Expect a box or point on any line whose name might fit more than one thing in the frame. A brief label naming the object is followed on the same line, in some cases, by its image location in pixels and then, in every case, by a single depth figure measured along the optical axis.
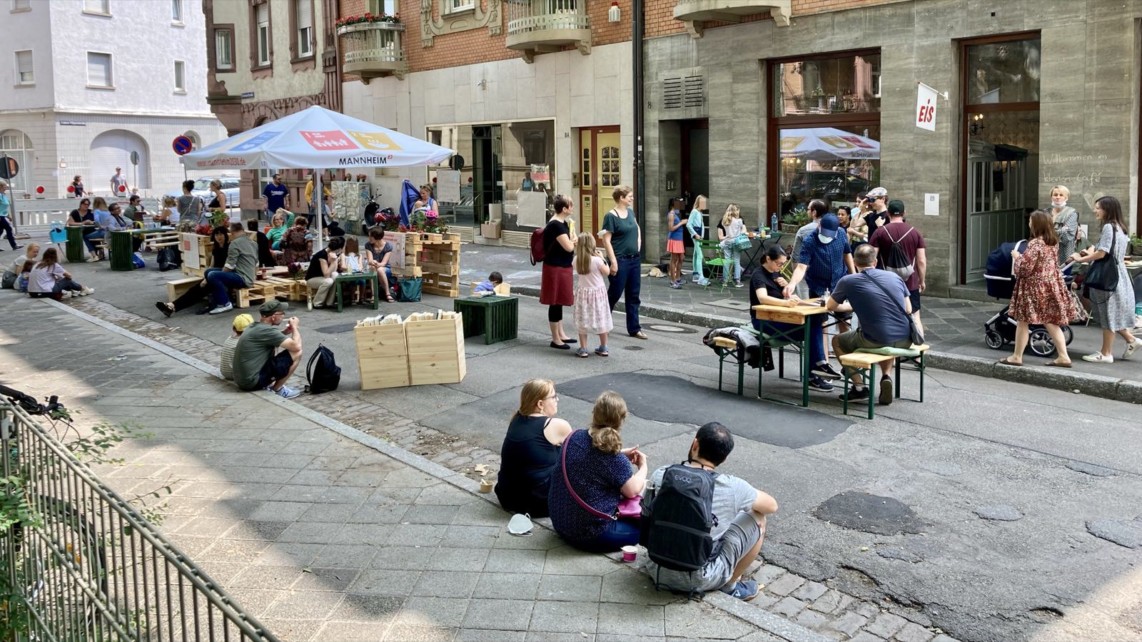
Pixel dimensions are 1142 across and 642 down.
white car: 39.66
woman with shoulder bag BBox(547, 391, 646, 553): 5.88
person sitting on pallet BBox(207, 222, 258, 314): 15.52
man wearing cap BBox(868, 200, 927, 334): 12.16
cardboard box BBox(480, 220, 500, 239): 25.09
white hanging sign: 15.07
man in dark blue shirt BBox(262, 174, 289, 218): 26.88
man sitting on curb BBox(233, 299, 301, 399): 10.45
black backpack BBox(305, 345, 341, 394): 10.50
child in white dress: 11.66
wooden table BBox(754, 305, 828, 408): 9.46
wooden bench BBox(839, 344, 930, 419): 8.96
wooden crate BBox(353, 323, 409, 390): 10.48
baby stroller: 11.58
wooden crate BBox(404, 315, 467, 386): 10.59
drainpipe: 20.05
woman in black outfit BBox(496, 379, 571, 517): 6.59
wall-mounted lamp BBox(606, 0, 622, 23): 20.62
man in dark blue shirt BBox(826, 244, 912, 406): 9.31
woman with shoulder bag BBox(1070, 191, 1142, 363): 10.71
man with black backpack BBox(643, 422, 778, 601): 5.35
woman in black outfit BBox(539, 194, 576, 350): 12.10
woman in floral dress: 10.59
